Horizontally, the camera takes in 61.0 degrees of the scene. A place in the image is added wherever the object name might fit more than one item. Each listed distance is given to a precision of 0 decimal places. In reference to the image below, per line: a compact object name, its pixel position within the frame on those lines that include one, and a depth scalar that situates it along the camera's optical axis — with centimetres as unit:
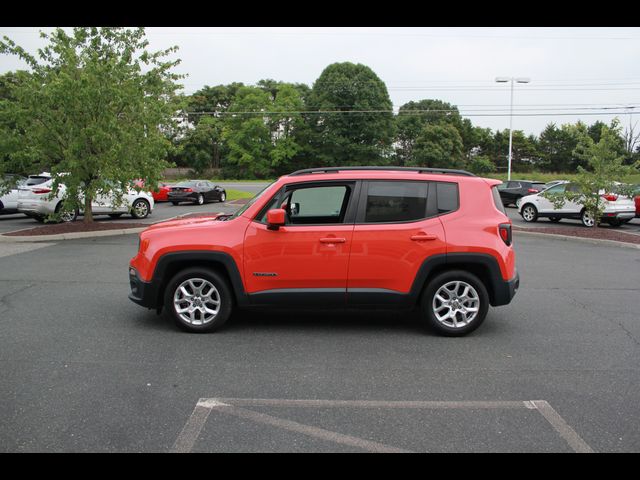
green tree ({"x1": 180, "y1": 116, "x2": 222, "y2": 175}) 7038
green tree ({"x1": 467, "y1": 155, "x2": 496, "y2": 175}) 7250
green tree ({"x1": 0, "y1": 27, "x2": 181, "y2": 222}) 1479
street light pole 3547
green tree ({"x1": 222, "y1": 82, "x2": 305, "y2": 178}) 7150
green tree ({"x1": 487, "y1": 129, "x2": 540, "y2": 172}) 7800
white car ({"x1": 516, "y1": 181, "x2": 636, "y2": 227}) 1869
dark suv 2794
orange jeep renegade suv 578
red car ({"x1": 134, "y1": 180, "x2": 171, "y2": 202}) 2891
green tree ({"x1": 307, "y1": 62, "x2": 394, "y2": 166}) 6725
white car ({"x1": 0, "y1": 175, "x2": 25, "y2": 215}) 1939
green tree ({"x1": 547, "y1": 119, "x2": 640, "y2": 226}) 1577
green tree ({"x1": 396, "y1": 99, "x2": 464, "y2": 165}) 7996
